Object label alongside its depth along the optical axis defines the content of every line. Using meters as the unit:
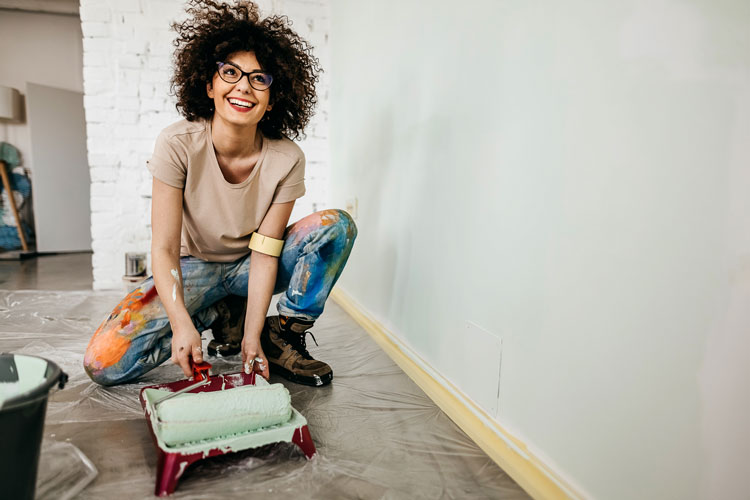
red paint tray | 0.79
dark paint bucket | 0.60
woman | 1.13
